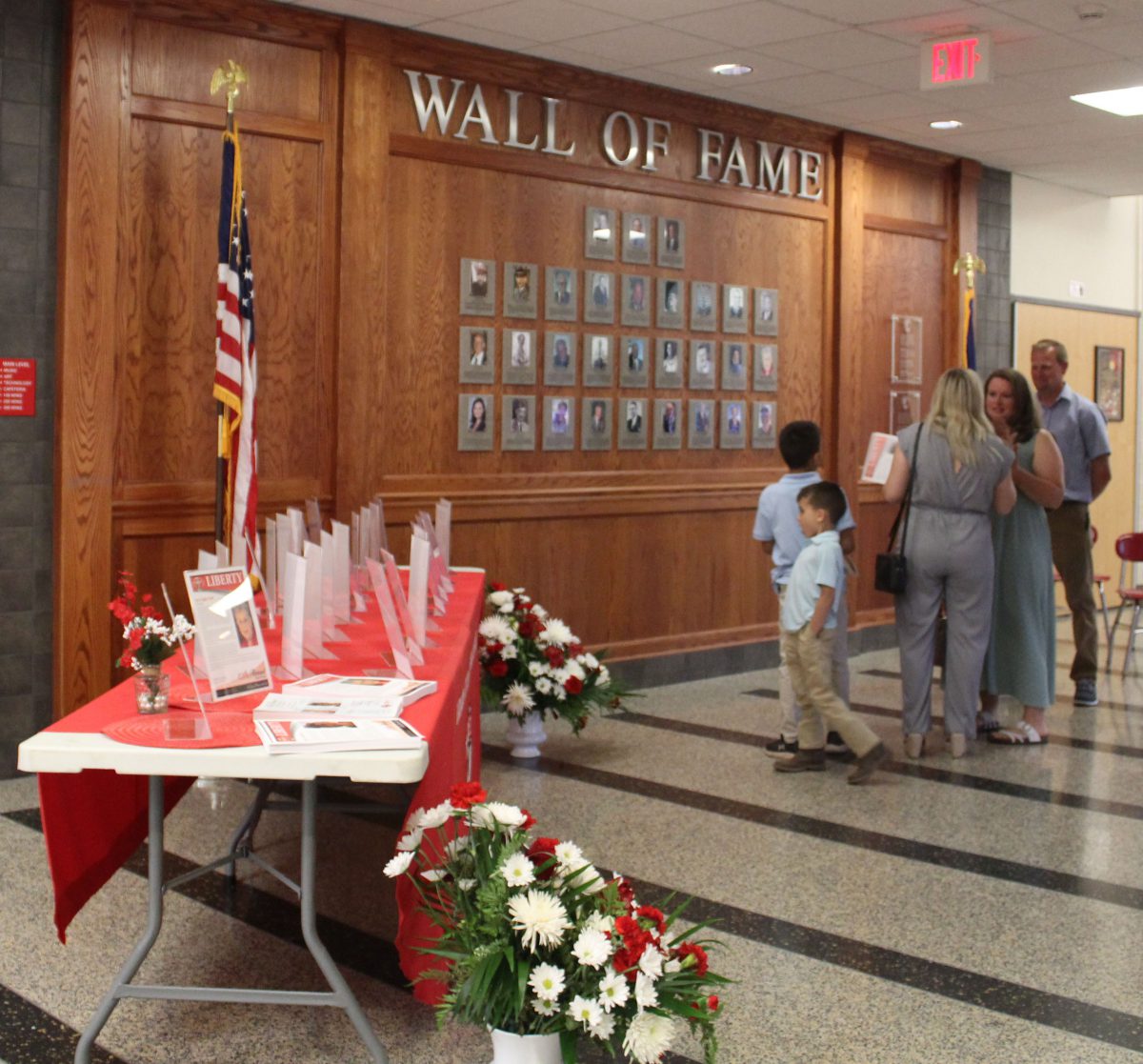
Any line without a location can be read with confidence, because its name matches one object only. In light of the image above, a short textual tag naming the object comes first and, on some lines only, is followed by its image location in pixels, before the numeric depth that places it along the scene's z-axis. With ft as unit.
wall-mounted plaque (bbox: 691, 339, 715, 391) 27.61
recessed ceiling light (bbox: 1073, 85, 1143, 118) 26.55
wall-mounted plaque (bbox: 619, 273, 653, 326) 26.27
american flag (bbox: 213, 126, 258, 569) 18.88
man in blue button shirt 25.49
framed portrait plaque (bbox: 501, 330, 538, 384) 24.38
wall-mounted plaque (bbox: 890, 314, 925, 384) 32.07
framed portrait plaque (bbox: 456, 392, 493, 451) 23.76
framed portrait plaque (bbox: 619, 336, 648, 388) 26.32
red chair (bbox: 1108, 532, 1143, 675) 29.12
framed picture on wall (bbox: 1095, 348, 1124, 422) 38.42
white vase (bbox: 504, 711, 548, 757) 20.44
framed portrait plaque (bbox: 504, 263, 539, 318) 24.34
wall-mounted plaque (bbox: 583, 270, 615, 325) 25.66
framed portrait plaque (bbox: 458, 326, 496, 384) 23.71
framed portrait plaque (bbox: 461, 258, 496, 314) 23.67
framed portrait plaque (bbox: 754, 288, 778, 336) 28.78
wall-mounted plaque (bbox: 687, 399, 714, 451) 27.66
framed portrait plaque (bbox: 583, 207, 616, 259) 25.54
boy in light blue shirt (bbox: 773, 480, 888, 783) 18.88
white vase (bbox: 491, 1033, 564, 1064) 9.14
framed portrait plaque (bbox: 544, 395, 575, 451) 25.13
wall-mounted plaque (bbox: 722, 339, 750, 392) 28.22
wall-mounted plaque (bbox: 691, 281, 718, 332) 27.50
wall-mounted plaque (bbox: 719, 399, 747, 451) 28.35
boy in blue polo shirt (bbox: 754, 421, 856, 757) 20.22
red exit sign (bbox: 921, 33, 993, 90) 21.97
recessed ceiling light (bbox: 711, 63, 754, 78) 24.45
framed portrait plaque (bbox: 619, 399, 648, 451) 26.43
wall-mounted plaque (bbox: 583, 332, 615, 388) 25.68
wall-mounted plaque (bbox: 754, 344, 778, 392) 28.89
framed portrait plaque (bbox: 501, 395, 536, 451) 24.41
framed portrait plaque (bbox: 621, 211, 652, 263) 26.22
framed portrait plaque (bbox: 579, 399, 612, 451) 25.73
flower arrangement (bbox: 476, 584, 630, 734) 19.99
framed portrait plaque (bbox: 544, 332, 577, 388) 25.05
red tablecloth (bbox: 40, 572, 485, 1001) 10.31
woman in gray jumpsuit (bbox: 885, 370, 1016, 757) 19.93
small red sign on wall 18.72
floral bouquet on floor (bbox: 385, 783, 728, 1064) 8.84
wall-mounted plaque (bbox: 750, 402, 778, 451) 29.04
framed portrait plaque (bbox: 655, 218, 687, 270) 26.86
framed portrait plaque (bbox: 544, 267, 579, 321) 24.99
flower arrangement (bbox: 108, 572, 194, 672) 11.03
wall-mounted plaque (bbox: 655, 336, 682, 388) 26.96
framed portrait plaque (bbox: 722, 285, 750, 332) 28.12
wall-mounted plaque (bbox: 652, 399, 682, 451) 27.04
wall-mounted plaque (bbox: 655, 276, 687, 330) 26.91
